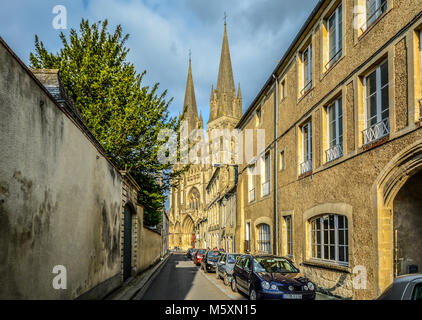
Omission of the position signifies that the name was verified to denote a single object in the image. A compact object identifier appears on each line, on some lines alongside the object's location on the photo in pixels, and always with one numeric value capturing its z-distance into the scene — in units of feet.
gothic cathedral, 261.85
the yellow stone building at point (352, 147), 27.45
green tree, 59.16
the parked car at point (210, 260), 70.64
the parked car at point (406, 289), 12.55
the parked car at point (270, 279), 31.32
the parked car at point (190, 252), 131.66
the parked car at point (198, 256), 93.61
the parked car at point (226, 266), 49.46
